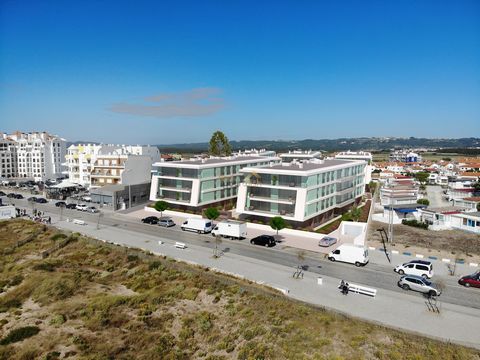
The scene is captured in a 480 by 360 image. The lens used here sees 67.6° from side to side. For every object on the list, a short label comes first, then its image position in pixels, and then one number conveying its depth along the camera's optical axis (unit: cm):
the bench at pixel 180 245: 4534
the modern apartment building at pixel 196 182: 6359
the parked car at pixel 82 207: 6919
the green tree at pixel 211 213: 5494
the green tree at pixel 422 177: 11999
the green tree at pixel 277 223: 4966
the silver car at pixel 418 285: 3093
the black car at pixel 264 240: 4647
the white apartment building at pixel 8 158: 11481
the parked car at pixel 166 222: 5738
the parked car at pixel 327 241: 4638
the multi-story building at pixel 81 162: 9038
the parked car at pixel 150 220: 5925
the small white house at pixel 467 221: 5494
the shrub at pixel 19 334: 2578
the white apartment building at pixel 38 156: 11550
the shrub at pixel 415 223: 5879
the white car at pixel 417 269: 3531
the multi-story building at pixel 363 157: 10075
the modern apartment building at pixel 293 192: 5288
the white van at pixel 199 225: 5291
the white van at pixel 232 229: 4919
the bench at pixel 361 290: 3053
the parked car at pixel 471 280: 3275
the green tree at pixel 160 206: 6238
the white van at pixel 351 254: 3909
